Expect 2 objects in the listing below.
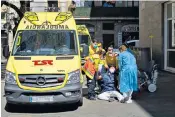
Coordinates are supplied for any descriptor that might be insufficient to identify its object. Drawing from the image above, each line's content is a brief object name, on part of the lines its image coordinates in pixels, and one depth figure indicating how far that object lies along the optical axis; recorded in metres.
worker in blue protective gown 9.38
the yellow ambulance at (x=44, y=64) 8.10
